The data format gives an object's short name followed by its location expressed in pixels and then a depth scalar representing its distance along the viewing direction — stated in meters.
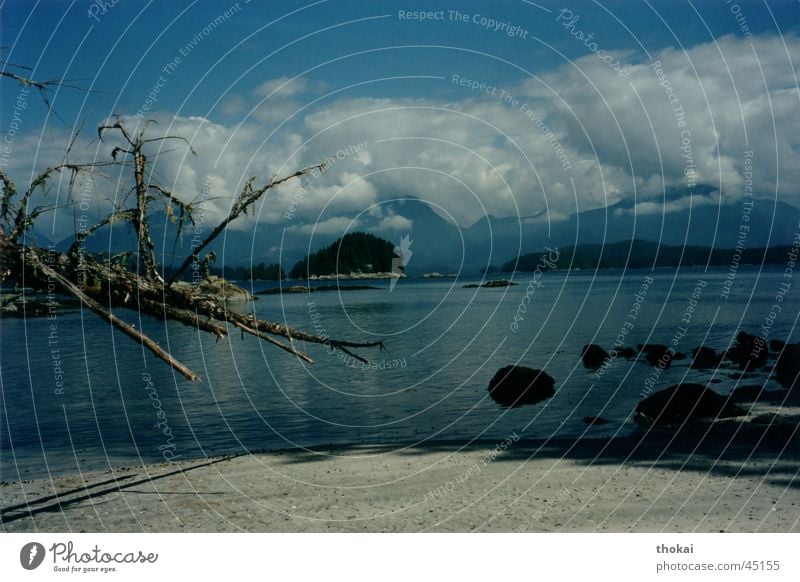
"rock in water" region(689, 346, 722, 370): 26.23
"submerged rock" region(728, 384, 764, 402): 17.39
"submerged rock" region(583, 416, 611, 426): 16.81
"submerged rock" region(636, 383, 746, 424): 14.80
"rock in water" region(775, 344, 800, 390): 20.26
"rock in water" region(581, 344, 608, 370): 28.73
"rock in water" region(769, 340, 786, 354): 27.63
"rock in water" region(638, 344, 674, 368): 28.62
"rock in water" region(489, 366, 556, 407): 20.66
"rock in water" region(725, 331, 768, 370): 25.02
